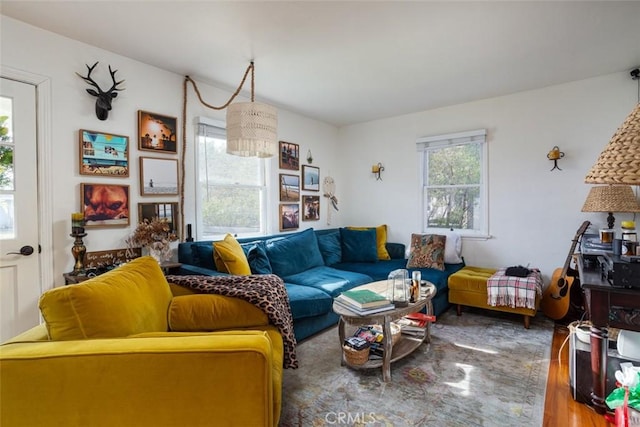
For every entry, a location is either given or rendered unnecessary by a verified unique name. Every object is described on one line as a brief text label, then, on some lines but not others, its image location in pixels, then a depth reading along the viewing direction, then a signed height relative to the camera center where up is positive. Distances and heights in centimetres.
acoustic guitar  296 -81
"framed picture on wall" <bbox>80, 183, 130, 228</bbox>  241 +4
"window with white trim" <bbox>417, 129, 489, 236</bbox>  381 +34
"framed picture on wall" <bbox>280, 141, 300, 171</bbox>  405 +72
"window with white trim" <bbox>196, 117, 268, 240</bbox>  321 +22
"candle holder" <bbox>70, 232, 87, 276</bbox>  225 -32
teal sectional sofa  265 -63
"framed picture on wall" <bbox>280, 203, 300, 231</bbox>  405 -10
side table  220 -49
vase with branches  257 -24
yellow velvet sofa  96 -53
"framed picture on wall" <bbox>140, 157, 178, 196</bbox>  274 +30
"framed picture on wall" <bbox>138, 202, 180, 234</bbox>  273 -3
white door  211 -1
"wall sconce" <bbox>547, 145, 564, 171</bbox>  326 +57
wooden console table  143 -48
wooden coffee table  204 -82
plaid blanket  292 -79
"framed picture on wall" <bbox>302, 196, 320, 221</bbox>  439 +1
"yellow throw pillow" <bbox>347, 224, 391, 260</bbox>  420 -44
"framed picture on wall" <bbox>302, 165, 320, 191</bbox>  439 +46
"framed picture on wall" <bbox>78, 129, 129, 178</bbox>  240 +45
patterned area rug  173 -116
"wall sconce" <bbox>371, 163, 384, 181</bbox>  459 +60
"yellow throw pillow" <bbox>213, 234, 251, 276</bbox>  246 -40
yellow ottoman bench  303 -88
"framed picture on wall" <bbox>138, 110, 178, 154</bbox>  272 +70
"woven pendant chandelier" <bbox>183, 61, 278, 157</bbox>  221 +59
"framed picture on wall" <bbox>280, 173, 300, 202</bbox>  405 +29
